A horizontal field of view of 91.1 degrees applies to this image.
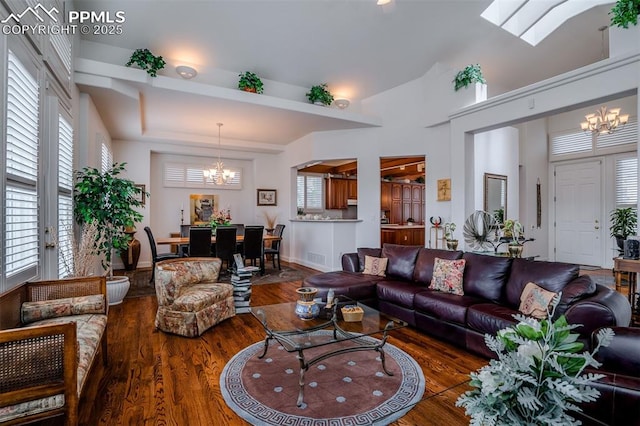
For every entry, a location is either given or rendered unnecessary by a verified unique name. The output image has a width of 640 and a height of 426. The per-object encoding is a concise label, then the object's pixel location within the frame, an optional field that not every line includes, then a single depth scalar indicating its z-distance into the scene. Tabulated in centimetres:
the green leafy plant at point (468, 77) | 511
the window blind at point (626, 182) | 639
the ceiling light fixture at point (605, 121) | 540
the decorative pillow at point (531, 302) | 240
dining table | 536
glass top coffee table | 222
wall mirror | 581
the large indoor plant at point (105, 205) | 385
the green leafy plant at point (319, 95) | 577
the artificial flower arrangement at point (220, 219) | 603
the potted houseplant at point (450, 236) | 411
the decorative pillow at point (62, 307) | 217
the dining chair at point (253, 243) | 587
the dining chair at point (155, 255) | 512
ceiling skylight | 462
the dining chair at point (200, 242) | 508
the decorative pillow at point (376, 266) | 408
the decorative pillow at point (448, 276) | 325
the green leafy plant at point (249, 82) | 509
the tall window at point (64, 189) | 330
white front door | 691
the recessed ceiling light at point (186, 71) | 480
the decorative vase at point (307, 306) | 266
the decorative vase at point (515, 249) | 344
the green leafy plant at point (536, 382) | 77
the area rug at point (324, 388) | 191
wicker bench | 139
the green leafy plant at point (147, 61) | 426
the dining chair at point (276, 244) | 652
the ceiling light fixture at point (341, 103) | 628
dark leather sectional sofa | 132
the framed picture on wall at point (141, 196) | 673
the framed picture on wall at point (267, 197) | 830
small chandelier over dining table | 656
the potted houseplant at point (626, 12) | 332
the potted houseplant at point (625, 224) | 534
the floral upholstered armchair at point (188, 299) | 312
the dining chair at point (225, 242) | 537
